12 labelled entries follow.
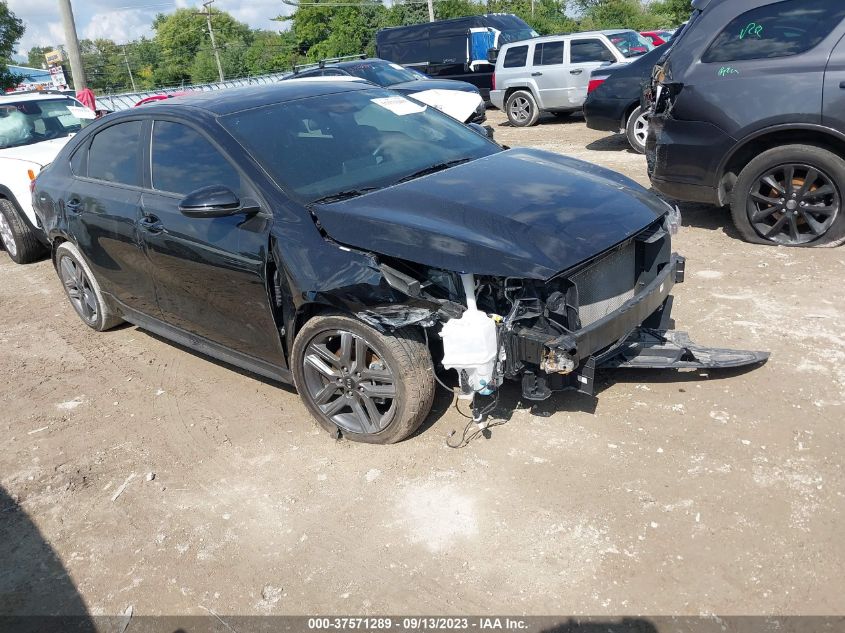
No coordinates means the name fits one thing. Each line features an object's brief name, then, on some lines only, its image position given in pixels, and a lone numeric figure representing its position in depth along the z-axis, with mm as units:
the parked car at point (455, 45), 17812
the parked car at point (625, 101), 9930
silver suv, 13211
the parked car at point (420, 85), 11461
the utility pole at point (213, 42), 57344
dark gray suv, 5293
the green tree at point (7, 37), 24000
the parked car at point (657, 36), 15177
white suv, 7324
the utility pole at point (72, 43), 16297
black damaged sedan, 3154
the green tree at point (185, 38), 77500
